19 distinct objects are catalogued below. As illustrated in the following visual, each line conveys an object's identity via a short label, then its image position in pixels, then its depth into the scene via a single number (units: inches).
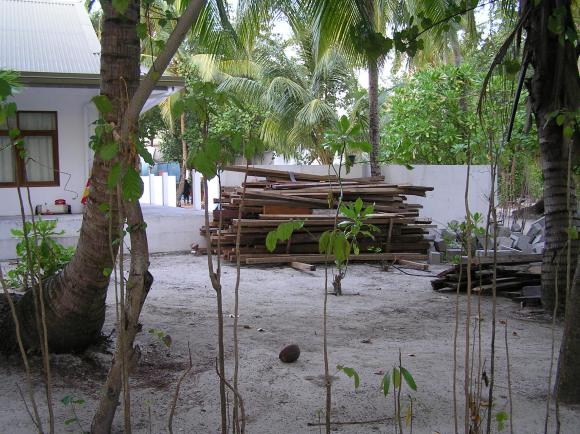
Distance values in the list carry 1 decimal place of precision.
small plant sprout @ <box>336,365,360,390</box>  108.9
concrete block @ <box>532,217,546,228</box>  609.3
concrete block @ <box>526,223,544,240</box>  573.9
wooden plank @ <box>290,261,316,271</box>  463.9
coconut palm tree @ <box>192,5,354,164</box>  823.7
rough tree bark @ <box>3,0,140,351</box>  161.9
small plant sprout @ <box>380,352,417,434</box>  102.3
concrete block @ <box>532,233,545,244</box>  547.2
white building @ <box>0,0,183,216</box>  550.0
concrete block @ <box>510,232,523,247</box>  555.5
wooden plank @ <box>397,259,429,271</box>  482.6
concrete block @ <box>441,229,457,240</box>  555.9
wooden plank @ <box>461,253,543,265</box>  409.7
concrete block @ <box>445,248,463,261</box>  514.9
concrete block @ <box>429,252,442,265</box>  521.3
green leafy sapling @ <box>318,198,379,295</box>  118.6
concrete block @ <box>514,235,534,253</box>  537.0
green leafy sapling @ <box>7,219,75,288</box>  231.1
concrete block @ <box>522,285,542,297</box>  345.8
